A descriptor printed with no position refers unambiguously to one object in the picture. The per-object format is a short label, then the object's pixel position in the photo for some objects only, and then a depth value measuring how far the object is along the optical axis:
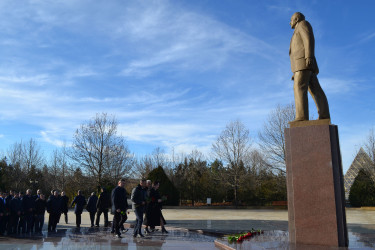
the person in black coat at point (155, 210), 11.11
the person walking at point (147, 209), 11.04
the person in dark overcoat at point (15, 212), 11.62
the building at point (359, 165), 29.30
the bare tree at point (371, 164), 28.31
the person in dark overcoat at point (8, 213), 11.46
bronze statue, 7.53
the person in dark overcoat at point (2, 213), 11.13
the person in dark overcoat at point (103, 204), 13.88
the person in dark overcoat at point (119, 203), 10.04
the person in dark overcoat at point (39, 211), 12.46
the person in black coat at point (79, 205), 14.16
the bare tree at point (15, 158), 46.49
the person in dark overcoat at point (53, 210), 13.02
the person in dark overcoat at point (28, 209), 12.02
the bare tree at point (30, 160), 47.62
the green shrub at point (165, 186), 29.97
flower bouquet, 7.48
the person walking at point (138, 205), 9.72
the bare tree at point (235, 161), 32.91
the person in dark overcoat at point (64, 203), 13.68
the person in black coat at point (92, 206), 14.34
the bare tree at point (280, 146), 29.70
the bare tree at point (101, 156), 31.44
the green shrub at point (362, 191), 28.11
